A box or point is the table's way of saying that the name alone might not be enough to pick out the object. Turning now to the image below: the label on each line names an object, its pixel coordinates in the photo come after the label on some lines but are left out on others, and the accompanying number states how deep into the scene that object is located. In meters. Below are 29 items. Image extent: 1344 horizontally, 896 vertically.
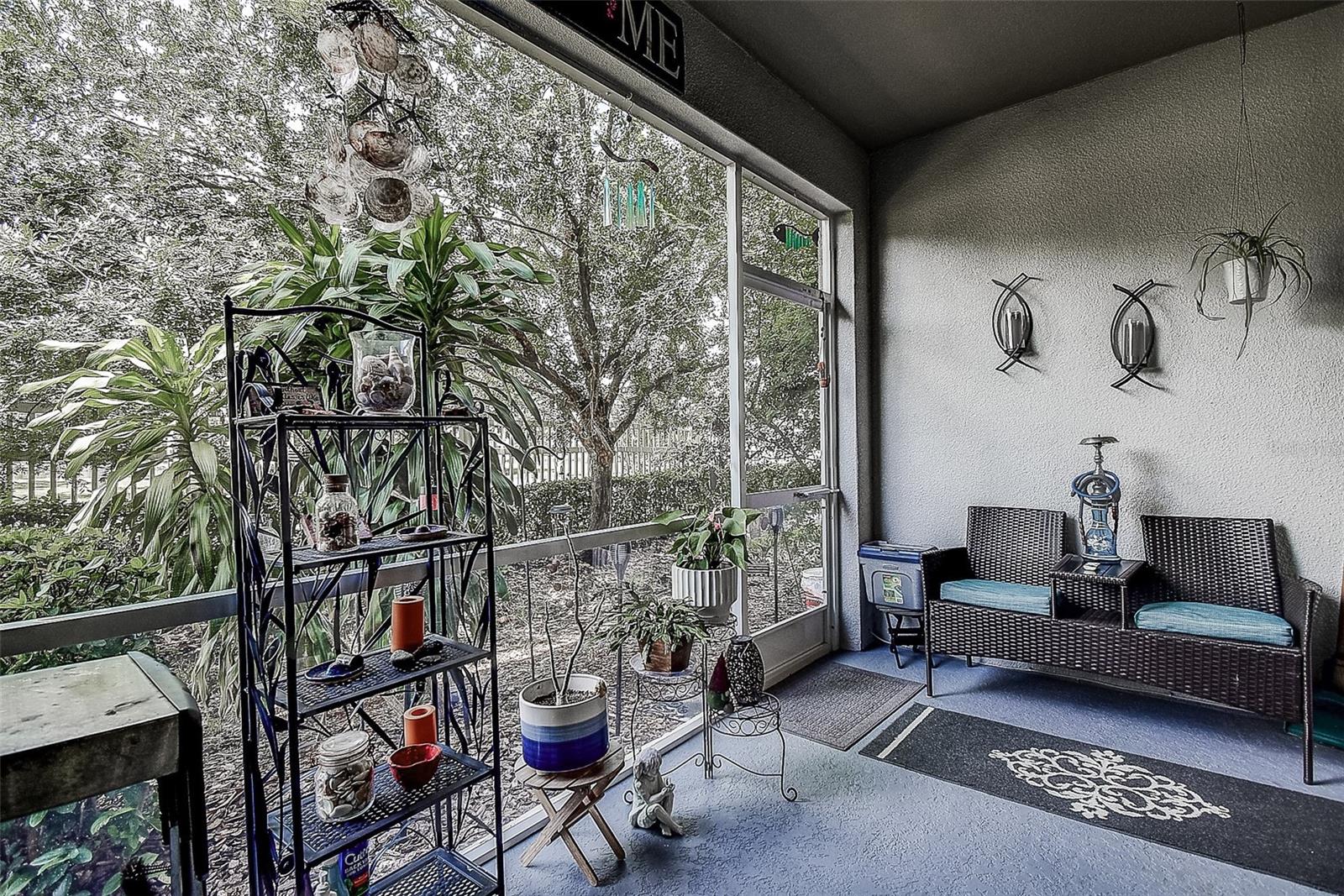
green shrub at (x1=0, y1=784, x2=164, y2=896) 1.21
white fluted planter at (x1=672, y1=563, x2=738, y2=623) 2.36
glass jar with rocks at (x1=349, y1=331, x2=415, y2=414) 1.36
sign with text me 2.14
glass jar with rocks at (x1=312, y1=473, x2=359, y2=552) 1.32
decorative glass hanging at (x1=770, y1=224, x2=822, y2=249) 3.52
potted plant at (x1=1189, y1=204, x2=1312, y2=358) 2.76
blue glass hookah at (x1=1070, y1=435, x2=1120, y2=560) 3.08
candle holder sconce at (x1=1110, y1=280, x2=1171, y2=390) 3.16
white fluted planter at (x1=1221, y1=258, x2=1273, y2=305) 2.75
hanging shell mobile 1.39
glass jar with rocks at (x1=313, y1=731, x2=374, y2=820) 1.31
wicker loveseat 2.46
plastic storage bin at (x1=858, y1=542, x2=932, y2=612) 3.53
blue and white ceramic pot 1.79
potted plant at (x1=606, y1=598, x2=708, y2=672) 2.14
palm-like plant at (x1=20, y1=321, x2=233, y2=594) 1.30
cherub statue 2.08
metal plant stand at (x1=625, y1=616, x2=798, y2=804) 2.17
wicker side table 2.76
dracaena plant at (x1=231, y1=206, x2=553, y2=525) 1.51
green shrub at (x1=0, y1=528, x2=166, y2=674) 1.25
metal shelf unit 1.29
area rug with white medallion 1.96
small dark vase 2.29
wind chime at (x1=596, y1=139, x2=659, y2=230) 2.28
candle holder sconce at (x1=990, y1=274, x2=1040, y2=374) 3.48
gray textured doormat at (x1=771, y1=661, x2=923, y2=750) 2.82
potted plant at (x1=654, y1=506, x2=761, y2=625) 2.36
